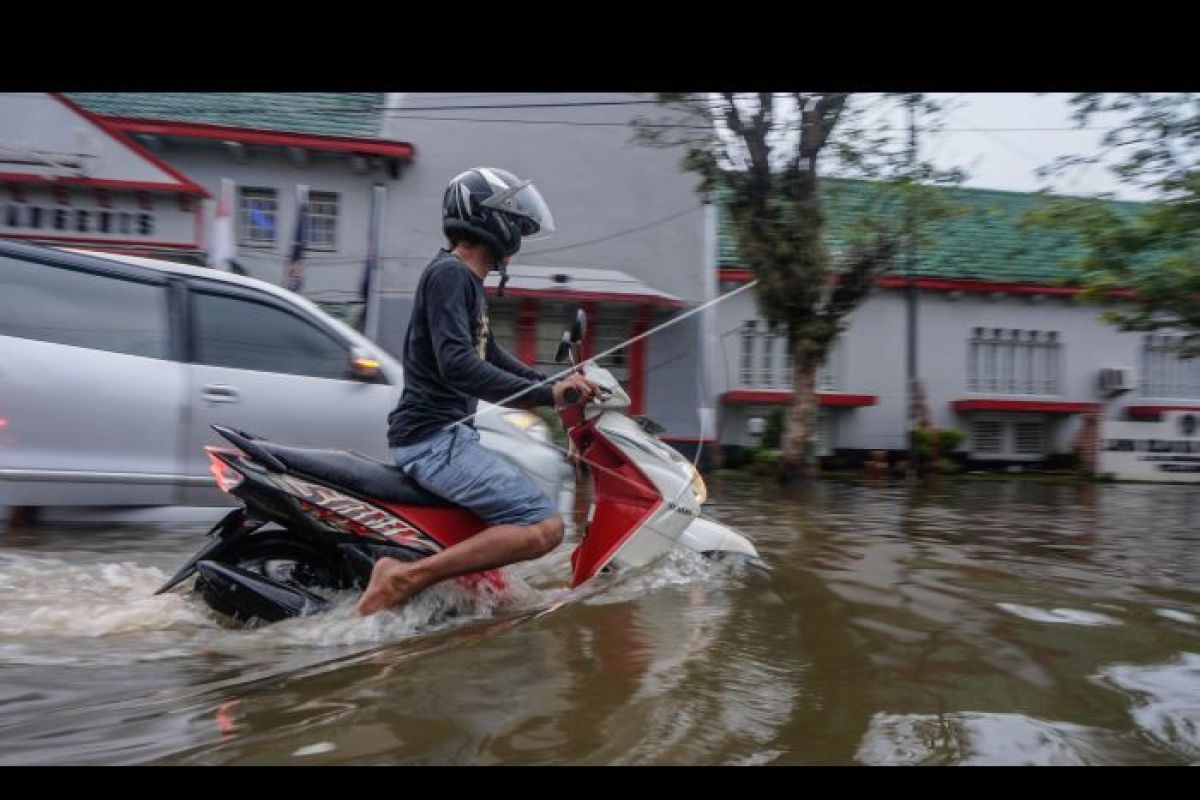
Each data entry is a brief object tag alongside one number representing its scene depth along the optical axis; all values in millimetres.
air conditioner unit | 17250
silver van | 5207
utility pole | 14867
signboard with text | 15266
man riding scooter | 3215
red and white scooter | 3309
